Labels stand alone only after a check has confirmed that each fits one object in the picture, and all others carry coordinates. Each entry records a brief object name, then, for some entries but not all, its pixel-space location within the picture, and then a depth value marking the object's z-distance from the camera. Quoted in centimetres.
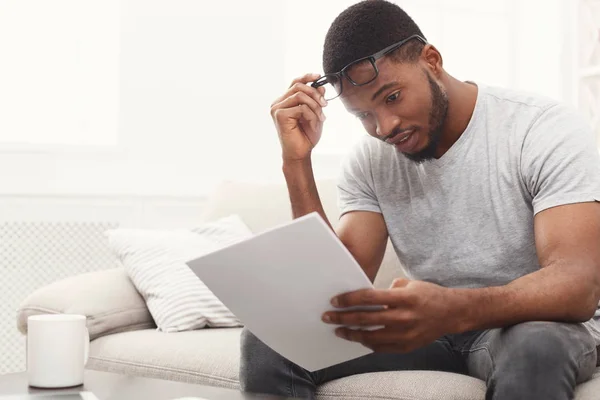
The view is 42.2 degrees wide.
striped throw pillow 207
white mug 128
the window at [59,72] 298
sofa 137
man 118
